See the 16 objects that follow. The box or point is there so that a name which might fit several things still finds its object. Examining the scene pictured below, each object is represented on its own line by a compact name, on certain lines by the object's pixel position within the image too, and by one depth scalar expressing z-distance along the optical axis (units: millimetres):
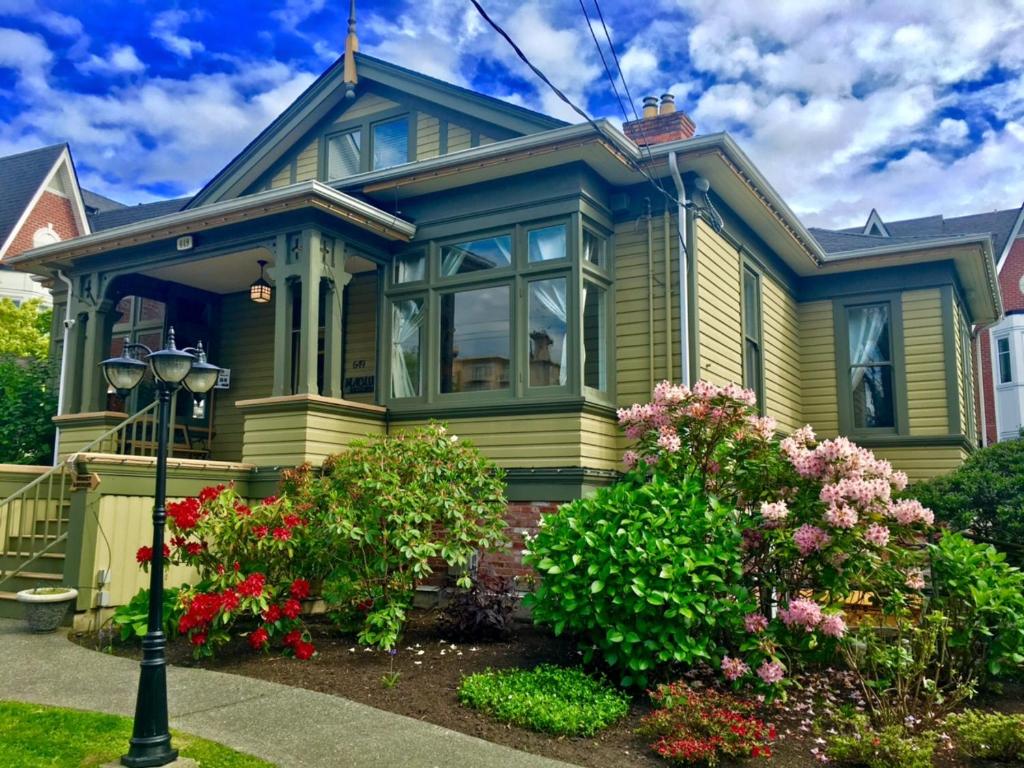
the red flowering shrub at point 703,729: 4508
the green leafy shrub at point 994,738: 4514
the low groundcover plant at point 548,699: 4953
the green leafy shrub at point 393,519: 6695
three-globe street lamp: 4254
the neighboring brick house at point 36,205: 27044
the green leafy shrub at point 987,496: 8250
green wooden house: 8750
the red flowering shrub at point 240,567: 6312
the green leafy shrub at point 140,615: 6781
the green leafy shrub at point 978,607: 5613
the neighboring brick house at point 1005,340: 27812
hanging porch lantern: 11172
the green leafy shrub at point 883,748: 4340
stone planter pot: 7109
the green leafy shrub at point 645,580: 5570
